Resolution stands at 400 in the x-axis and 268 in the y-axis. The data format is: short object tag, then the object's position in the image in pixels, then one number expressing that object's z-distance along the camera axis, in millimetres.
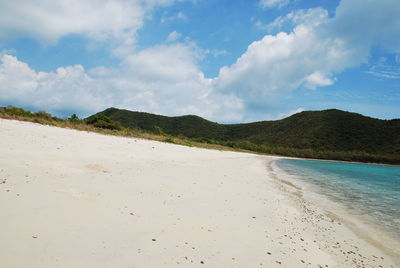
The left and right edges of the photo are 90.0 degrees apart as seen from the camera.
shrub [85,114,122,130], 24719
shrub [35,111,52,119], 18219
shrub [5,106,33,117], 15511
